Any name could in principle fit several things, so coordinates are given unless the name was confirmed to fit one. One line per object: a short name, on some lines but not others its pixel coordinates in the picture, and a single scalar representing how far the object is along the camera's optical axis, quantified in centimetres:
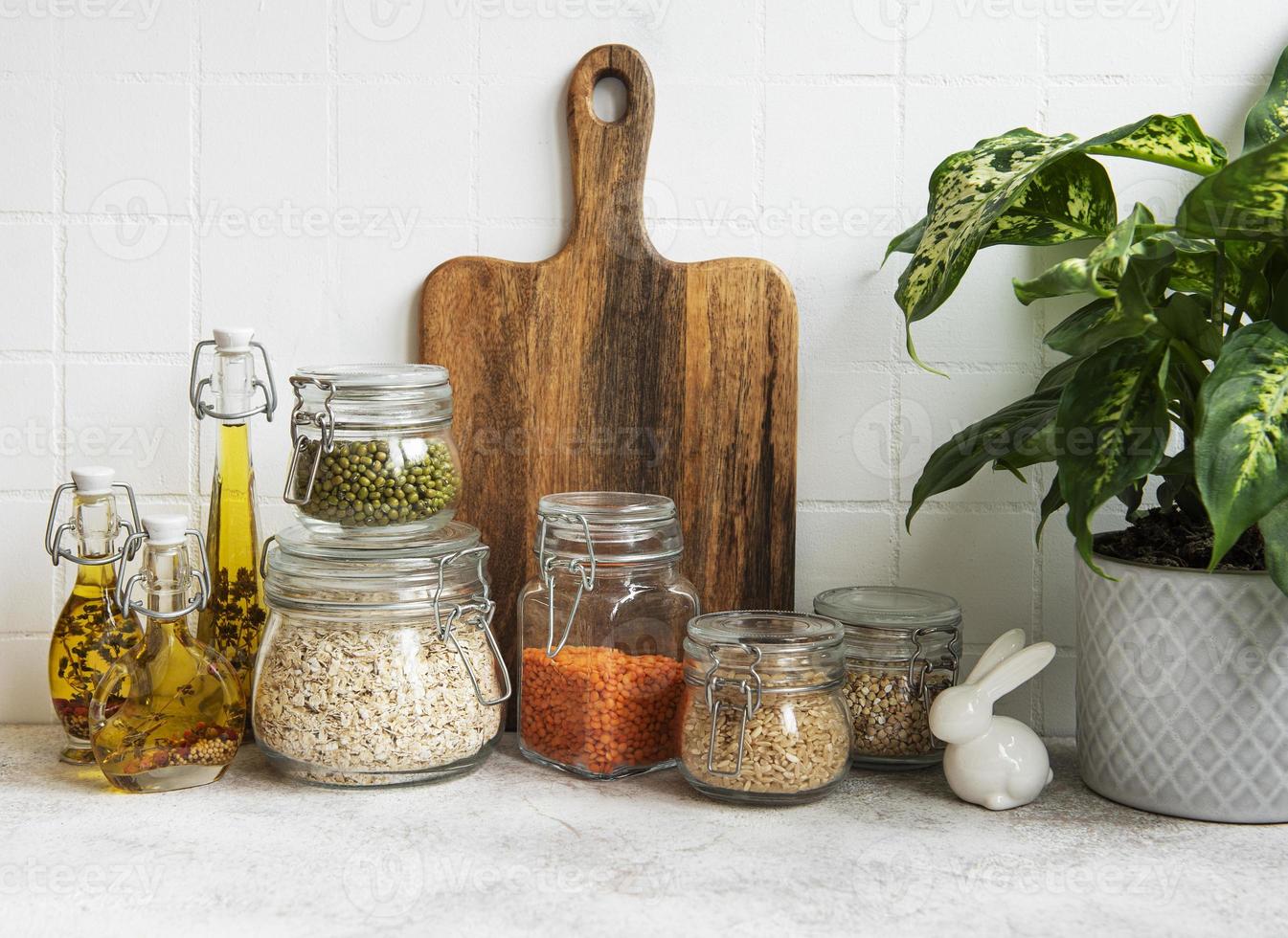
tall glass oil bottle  101
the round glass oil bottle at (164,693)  90
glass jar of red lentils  95
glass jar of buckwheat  97
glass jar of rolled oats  90
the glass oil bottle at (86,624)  97
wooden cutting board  107
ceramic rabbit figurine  90
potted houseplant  73
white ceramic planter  85
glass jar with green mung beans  93
